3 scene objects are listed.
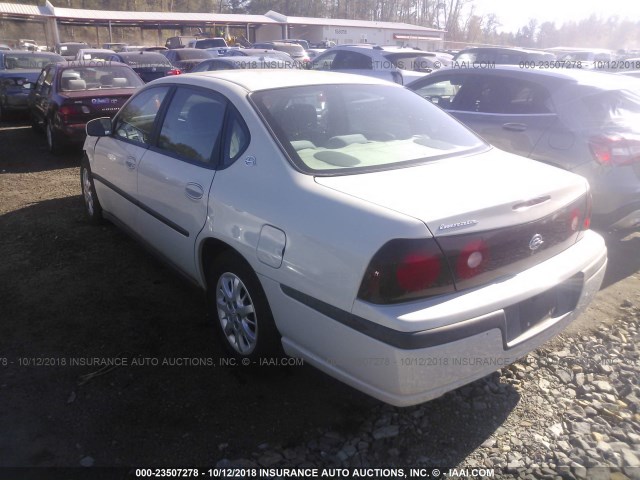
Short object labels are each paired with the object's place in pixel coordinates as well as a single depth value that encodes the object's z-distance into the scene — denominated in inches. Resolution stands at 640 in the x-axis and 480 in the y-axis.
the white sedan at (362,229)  88.1
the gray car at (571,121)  173.6
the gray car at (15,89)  467.5
